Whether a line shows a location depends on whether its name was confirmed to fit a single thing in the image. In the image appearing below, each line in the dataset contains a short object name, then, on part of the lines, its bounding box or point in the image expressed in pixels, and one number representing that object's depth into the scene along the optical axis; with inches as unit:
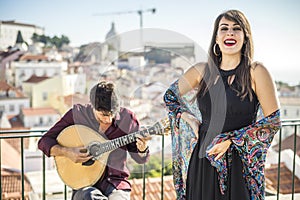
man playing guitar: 67.7
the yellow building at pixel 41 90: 1162.6
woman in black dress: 58.6
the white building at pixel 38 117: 1111.0
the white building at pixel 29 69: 1227.2
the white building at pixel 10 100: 1167.6
